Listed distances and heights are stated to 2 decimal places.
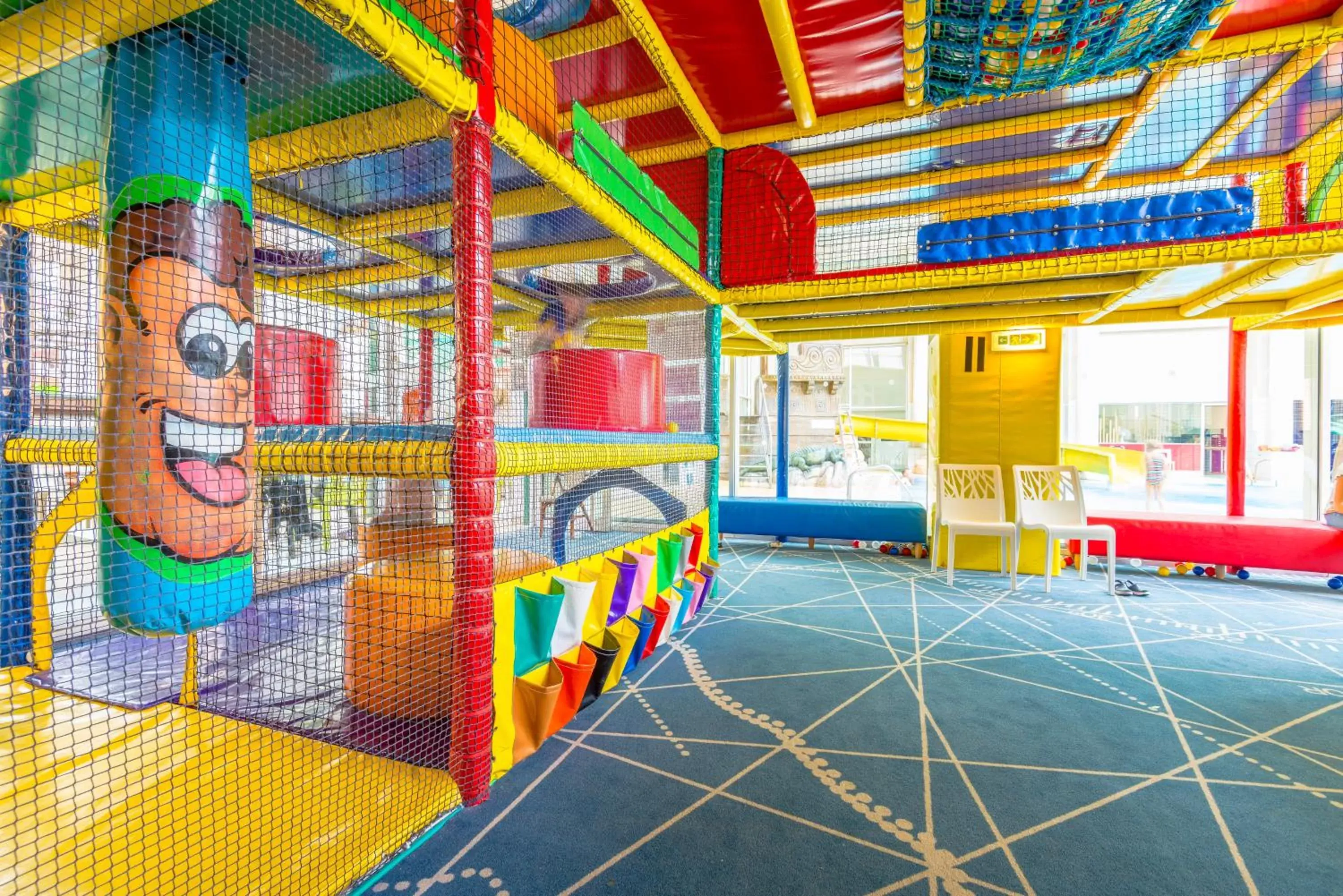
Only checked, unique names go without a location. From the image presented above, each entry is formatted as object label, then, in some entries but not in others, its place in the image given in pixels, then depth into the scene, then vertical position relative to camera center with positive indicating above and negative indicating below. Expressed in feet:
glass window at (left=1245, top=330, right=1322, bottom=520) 27.27 +1.82
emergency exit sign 16.24 +3.16
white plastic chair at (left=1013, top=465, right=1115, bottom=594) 14.47 -1.45
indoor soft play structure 4.30 +2.30
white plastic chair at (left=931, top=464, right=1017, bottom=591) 16.25 -1.30
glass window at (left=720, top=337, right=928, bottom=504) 29.66 +1.81
